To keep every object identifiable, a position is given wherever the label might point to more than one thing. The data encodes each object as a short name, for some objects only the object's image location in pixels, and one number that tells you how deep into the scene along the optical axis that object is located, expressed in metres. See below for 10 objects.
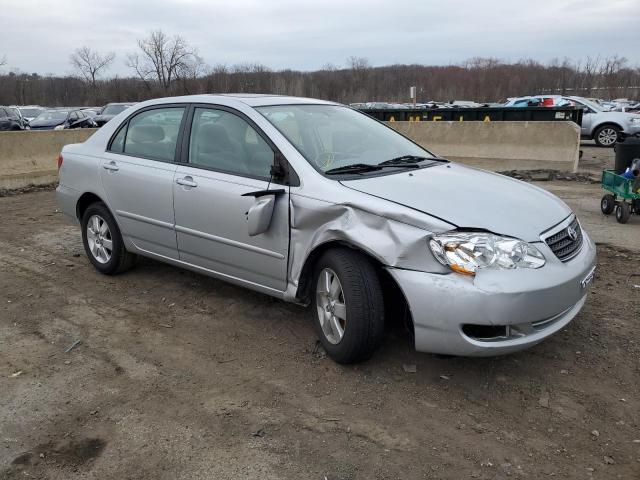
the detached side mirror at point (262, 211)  3.73
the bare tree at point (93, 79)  76.25
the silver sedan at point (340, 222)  3.08
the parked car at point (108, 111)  21.59
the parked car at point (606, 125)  16.81
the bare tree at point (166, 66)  64.75
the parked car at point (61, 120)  22.22
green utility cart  6.94
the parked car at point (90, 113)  24.21
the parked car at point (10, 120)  20.11
